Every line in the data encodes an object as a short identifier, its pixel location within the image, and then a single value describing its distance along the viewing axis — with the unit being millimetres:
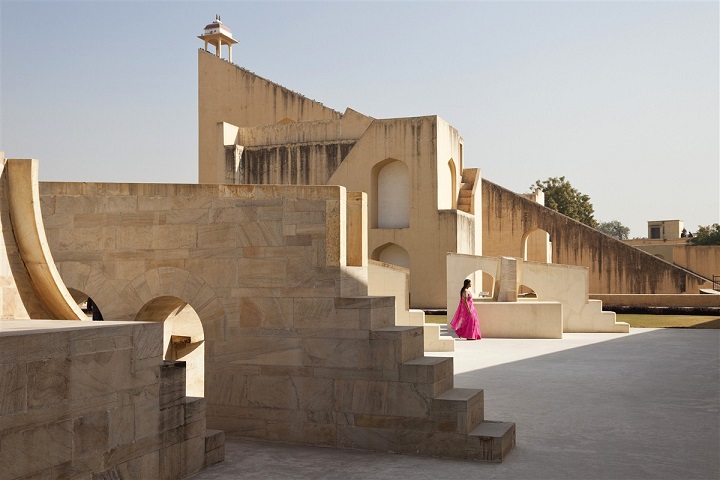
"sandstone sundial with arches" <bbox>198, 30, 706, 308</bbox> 26891
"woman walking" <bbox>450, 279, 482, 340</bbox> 16031
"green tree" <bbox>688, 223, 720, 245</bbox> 46603
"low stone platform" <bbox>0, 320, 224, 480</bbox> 3809
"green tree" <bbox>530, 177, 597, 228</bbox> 47438
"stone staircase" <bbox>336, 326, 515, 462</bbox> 5938
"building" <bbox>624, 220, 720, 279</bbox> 35406
